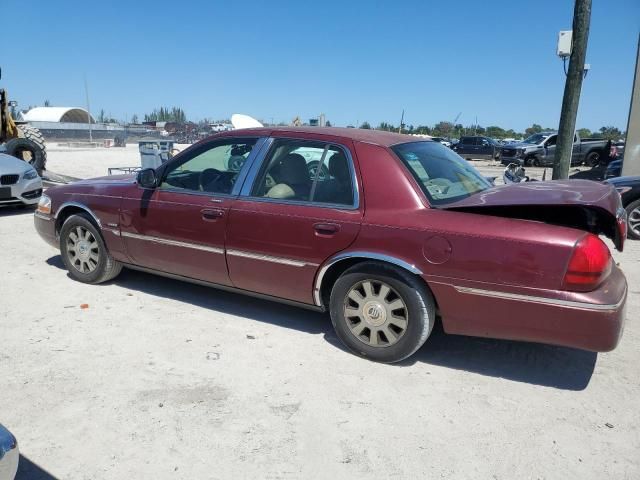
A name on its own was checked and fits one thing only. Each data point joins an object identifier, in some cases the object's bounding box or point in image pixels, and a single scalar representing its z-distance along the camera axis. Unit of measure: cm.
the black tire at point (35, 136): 1346
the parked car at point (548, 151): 2419
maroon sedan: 289
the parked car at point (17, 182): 826
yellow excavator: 1299
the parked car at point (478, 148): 3225
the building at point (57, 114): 7225
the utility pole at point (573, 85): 784
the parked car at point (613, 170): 1424
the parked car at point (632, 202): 729
